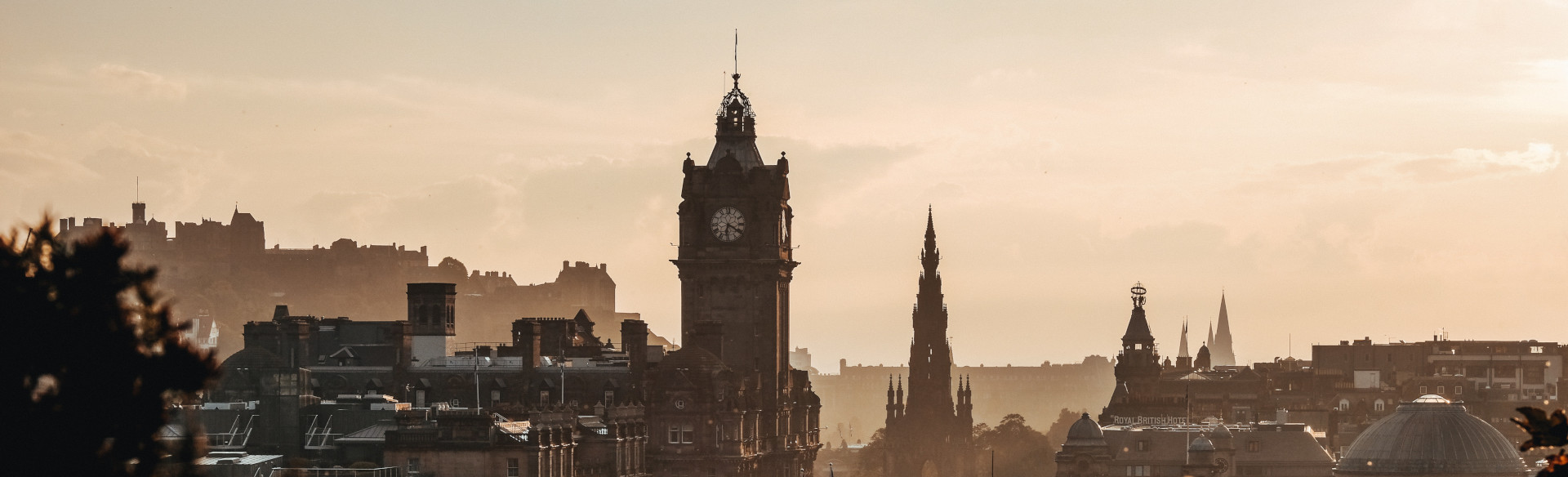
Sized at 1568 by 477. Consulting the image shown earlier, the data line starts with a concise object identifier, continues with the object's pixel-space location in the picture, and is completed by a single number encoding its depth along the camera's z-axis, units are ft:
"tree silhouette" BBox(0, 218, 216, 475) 163.32
